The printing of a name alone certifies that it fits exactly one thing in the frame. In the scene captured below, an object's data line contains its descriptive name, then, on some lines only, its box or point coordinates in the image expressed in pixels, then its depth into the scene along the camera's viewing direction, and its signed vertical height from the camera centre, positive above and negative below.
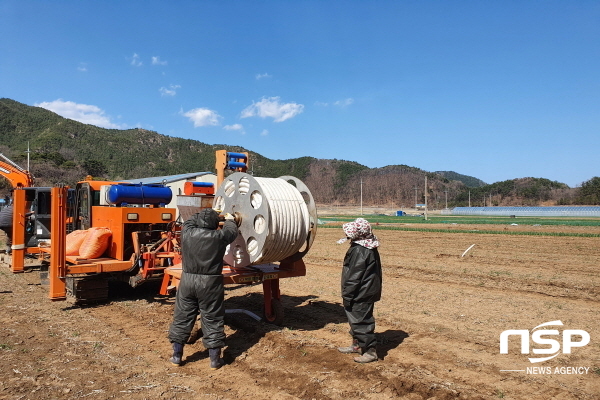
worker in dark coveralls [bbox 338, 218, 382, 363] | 5.50 -0.94
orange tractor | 6.22 -0.36
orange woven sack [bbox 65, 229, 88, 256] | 9.19 -0.66
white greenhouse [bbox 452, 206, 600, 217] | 58.41 -0.42
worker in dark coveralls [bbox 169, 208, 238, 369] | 5.38 -1.01
